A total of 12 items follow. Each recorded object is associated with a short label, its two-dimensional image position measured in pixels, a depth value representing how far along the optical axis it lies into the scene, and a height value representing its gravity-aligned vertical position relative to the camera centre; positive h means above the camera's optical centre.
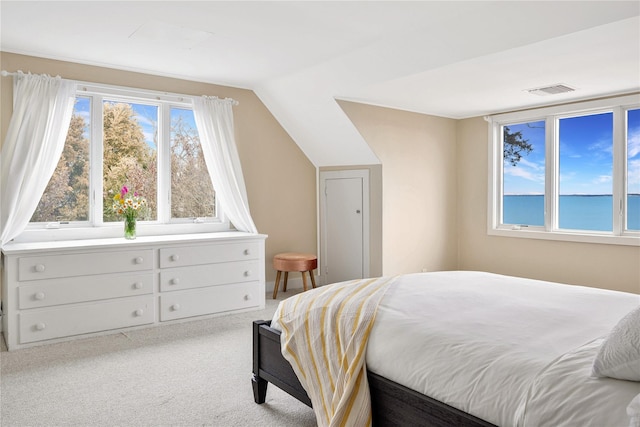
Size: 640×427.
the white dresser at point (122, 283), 3.59 -0.61
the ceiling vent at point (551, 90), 4.31 +1.04
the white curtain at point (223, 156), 4.82 +0.50
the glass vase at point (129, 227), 4.23 -0.17
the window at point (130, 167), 4.30 +0.38
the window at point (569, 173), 4.58 +0.35
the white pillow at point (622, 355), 1.41 -0.43
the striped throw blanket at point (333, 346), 1.98 -0.62
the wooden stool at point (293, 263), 5.03 -0.58
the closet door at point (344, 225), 5.34 -0.20
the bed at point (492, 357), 1.43 -0.51
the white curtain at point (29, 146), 3.82 +0.49
